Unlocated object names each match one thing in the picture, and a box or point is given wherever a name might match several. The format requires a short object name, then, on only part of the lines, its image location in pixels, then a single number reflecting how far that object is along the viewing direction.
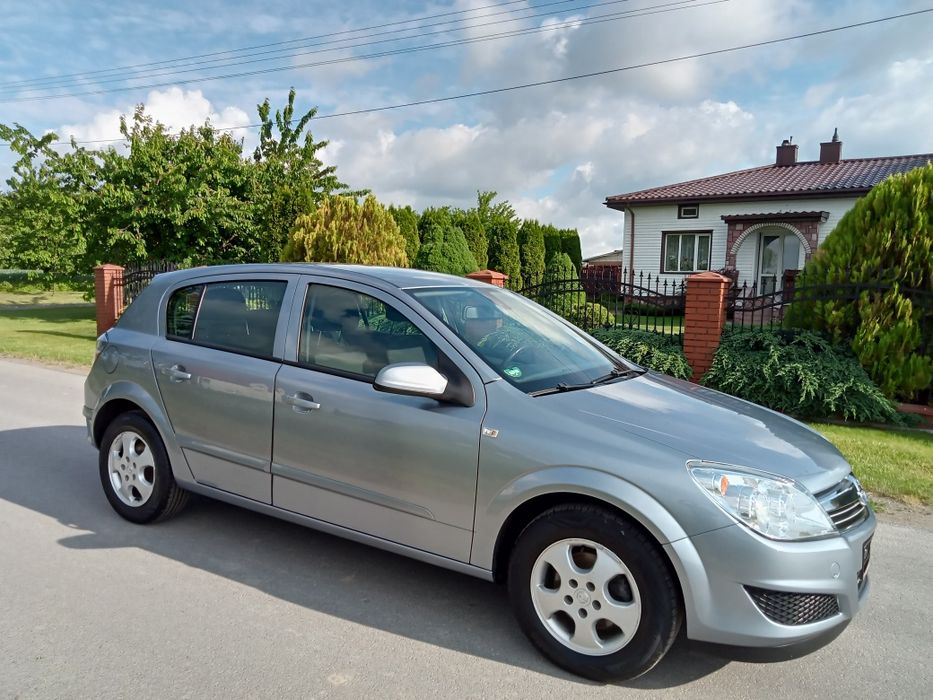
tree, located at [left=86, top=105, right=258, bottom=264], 18.33
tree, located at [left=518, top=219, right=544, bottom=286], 27.41
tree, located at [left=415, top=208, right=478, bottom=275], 17.98
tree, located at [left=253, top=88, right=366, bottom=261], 17.52
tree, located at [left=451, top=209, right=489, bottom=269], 24.44
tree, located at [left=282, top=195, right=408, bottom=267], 13.73
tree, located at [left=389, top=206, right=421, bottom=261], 25.59
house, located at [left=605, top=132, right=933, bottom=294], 21.89
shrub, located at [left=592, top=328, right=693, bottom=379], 8.87
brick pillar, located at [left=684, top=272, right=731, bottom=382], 8.79
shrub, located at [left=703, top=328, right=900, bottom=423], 7.95
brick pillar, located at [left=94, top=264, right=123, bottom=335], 15.57
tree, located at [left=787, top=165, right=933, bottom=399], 7.96
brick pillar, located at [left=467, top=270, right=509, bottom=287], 10.52
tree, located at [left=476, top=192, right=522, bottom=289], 25.33
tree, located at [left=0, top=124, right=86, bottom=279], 19.55
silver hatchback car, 2.63
